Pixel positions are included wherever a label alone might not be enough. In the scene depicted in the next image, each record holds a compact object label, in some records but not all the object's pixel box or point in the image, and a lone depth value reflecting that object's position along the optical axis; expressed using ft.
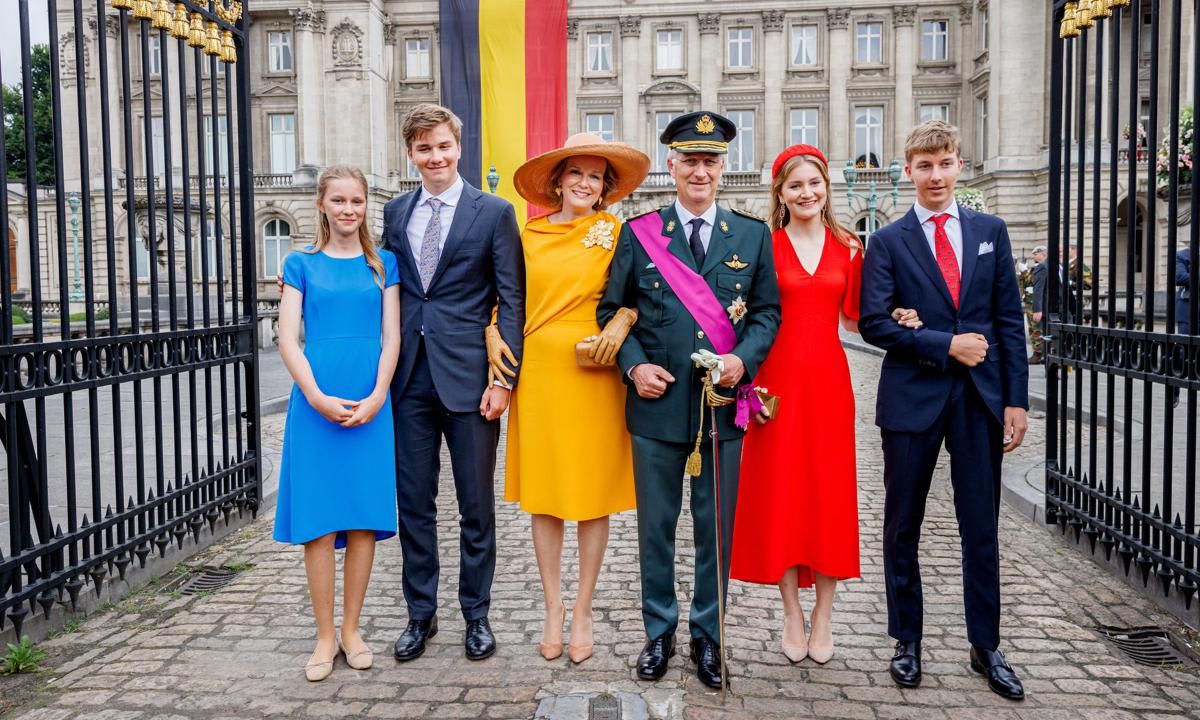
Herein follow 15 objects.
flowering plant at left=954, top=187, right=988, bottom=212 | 57.57
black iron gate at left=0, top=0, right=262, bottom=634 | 14.69
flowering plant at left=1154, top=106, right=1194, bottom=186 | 46.44
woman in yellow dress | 13.64
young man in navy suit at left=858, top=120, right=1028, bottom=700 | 13.20
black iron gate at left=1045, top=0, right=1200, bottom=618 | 15.47
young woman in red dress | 13.71
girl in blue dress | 13.48
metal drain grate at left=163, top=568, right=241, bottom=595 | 17.65
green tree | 144.66
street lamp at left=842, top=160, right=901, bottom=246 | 92.38
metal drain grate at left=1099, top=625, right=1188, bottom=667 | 13.97
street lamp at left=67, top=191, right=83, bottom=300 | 110.73
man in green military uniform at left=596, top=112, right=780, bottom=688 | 13.08
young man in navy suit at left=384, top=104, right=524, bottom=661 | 14.12
